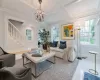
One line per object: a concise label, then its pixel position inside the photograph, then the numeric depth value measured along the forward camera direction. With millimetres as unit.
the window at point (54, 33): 4511
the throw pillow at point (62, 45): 3323
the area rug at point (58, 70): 1551
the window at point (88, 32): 3019
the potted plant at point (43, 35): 4882
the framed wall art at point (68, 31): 3622
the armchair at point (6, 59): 1499
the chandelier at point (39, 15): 2084
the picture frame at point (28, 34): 4032
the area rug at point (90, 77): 1521
